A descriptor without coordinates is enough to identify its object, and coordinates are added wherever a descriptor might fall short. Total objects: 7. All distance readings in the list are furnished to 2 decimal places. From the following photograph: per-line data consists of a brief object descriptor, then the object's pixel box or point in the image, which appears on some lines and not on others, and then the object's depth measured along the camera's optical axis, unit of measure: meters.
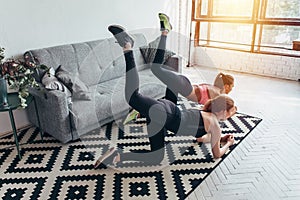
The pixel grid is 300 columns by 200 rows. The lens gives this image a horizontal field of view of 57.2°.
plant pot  2.32
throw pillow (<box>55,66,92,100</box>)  2.79
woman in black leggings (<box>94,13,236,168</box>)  2.25
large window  4.67
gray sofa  2.59
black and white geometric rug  2.10
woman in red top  2.95
